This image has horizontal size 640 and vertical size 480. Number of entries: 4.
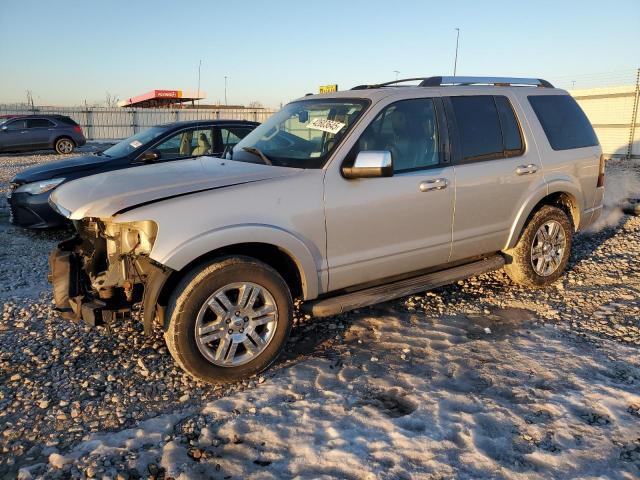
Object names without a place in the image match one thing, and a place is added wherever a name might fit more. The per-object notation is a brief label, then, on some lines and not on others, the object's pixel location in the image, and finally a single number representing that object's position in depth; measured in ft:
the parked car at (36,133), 62.34
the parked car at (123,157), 22.52
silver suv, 10.74
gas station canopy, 116.26
